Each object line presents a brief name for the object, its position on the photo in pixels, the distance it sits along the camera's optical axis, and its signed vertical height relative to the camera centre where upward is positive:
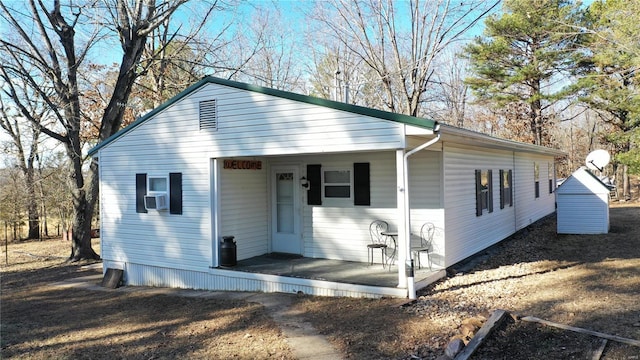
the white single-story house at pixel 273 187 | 7.29 -0.08
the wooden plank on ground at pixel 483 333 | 4.41 -1.68
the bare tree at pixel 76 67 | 12.57 +3.56
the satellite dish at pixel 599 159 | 14.81 +0.63
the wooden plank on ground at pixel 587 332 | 4.54 -1.68
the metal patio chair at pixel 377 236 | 8.72 -1.07
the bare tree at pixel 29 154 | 15.51 +1.40
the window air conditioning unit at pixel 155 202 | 9.11 -0.32
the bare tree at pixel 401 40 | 18.09 +6.01
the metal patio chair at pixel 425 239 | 8.23 -1.09
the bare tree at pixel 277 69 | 24.86 +6.69
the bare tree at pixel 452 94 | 27.23 +5.46
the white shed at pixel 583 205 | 12.44 -0.77
